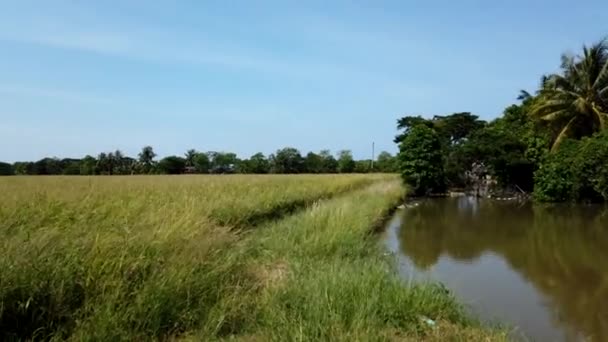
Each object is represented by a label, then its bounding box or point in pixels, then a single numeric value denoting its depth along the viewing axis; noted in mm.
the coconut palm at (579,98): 23781
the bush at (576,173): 20734
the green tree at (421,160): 28969
